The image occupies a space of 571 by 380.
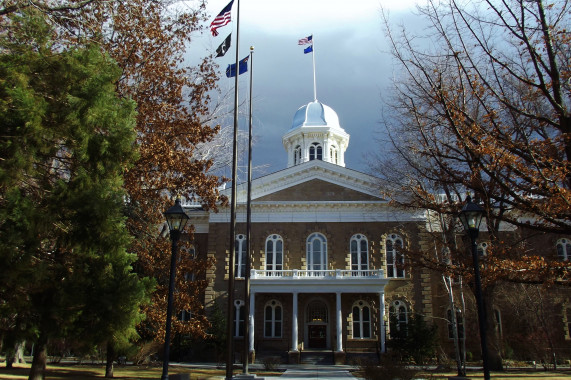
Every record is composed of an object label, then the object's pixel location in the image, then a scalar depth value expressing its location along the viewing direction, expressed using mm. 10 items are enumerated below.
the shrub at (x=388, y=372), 16094
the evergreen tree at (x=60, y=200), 10375
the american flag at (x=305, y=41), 33656
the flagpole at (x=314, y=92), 46788
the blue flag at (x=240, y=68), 19434
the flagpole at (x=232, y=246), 14828
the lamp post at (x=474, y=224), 11516
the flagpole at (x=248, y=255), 18964
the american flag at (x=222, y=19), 18250
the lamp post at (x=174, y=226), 12373
